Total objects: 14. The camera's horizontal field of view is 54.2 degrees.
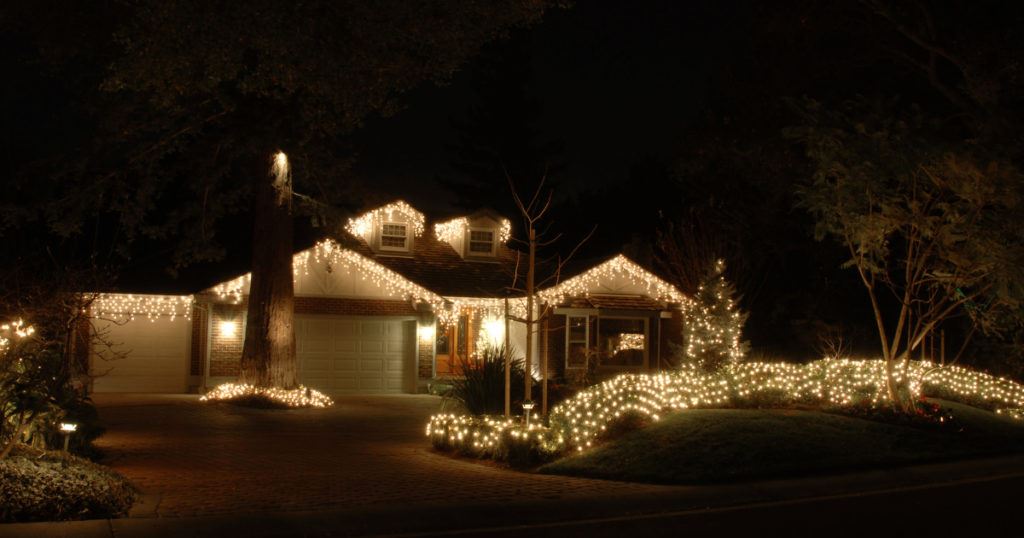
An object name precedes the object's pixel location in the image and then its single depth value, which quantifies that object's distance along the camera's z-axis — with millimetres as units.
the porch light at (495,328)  28655
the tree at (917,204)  16984
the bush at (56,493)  9555
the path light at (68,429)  12016
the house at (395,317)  26484
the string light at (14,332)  11436
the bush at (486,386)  16250
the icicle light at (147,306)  26344
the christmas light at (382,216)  29297
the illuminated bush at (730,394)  14641
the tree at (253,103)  16375
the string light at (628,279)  29562
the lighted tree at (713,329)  22719
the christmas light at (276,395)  22312
